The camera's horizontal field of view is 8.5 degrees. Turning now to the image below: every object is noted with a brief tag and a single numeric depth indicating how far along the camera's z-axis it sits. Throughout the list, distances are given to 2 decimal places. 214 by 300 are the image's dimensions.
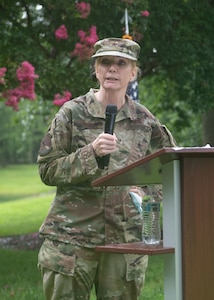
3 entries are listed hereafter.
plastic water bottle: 5.75
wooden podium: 5.15
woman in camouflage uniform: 6.61
